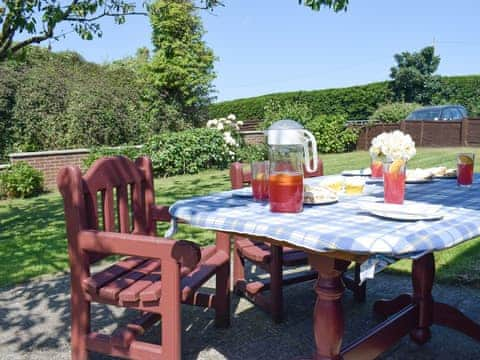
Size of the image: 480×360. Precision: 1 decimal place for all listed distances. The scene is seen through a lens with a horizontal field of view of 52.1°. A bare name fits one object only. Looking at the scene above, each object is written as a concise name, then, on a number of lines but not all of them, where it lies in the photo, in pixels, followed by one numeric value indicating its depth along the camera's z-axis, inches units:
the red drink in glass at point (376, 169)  117.3
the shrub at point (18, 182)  337.1
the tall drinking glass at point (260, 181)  88.3
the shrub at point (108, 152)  396.8
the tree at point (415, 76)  996.6
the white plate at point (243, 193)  95.4
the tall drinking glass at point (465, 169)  101.8
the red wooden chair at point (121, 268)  80.3
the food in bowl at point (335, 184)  100.4
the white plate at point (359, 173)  128.2
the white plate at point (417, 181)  110.8
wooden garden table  61.9
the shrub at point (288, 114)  598.2
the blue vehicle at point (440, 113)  635.5
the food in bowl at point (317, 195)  84.7
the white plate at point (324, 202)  84.2
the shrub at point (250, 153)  502.6
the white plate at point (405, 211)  70.0
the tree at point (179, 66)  589.6
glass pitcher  75.0
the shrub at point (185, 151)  427.8
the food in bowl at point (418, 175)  112.0
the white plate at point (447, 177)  115.3
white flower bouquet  85.4
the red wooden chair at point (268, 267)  115.9
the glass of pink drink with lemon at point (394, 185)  80.6
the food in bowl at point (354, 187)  97.6
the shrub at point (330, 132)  599.5
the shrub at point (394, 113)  746.2
